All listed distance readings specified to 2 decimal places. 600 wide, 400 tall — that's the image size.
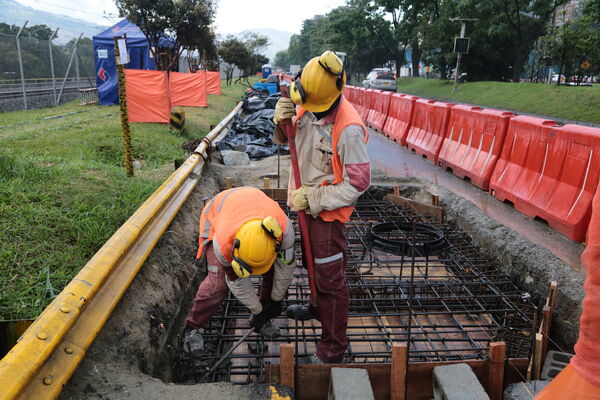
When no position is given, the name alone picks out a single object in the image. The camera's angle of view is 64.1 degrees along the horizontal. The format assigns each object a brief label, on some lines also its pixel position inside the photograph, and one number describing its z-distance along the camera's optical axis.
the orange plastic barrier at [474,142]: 6.63
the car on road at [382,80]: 33.94
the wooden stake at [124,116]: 6.17
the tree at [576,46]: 21.45
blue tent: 18.27
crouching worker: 3.00
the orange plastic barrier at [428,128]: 8.94
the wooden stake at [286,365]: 2.86
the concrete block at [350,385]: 2.65
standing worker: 2.99
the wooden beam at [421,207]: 6.21
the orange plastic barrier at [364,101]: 15.91
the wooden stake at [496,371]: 3.01
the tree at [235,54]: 47.47
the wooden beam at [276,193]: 6.64
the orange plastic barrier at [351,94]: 18.69
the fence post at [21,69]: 14.49
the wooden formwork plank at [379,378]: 3.00
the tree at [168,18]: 16.08
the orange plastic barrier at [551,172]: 4.68
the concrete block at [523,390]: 2.79
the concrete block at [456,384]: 2.65
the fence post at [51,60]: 17.05
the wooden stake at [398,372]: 2.86
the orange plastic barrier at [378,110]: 13.78
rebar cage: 3.48
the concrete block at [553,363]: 3.22
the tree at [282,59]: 144.80
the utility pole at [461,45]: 25.58
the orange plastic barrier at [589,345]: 1.35
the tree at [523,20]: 30.27
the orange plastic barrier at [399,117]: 11.37
